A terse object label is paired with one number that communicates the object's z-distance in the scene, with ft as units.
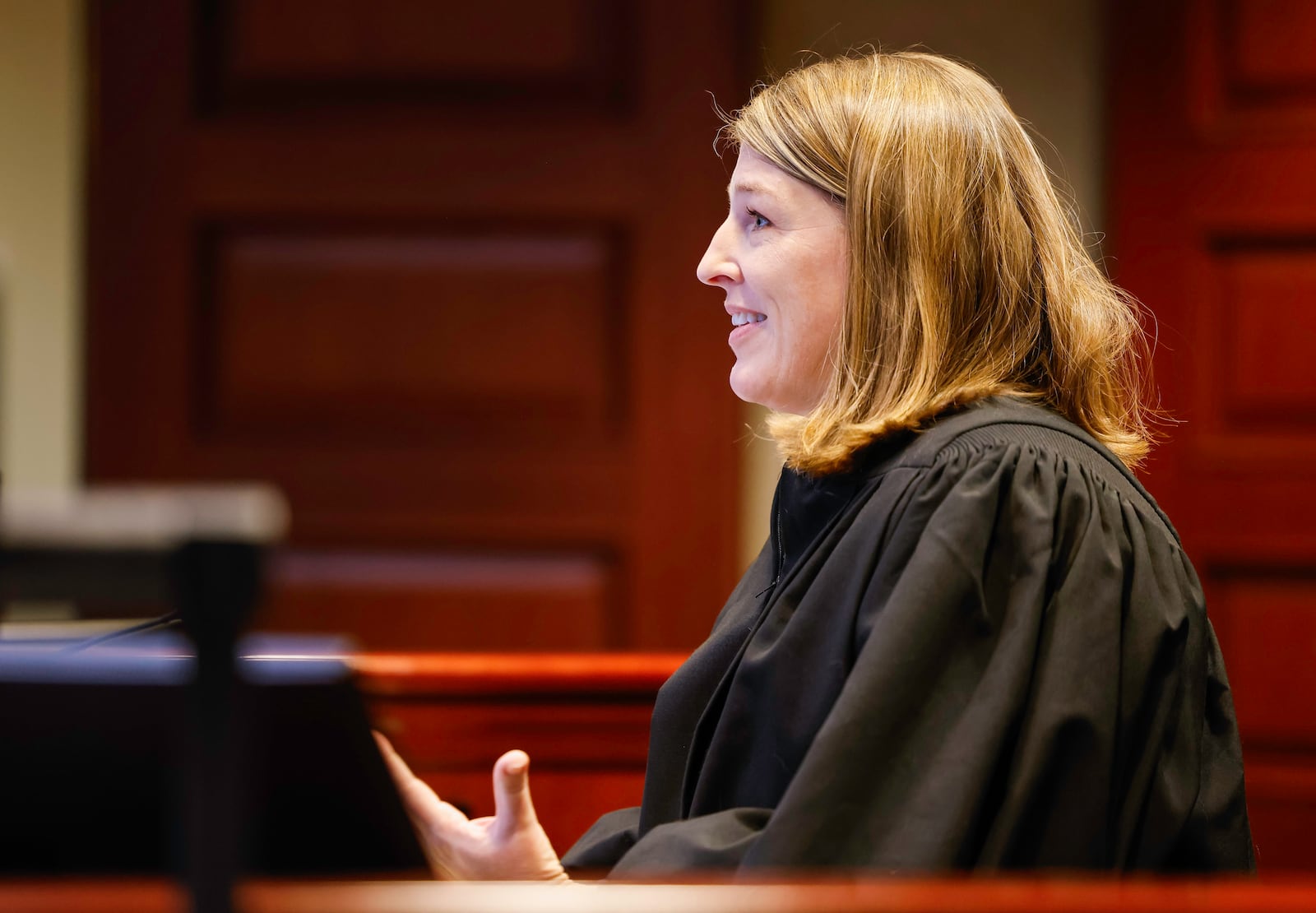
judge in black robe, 16.38
